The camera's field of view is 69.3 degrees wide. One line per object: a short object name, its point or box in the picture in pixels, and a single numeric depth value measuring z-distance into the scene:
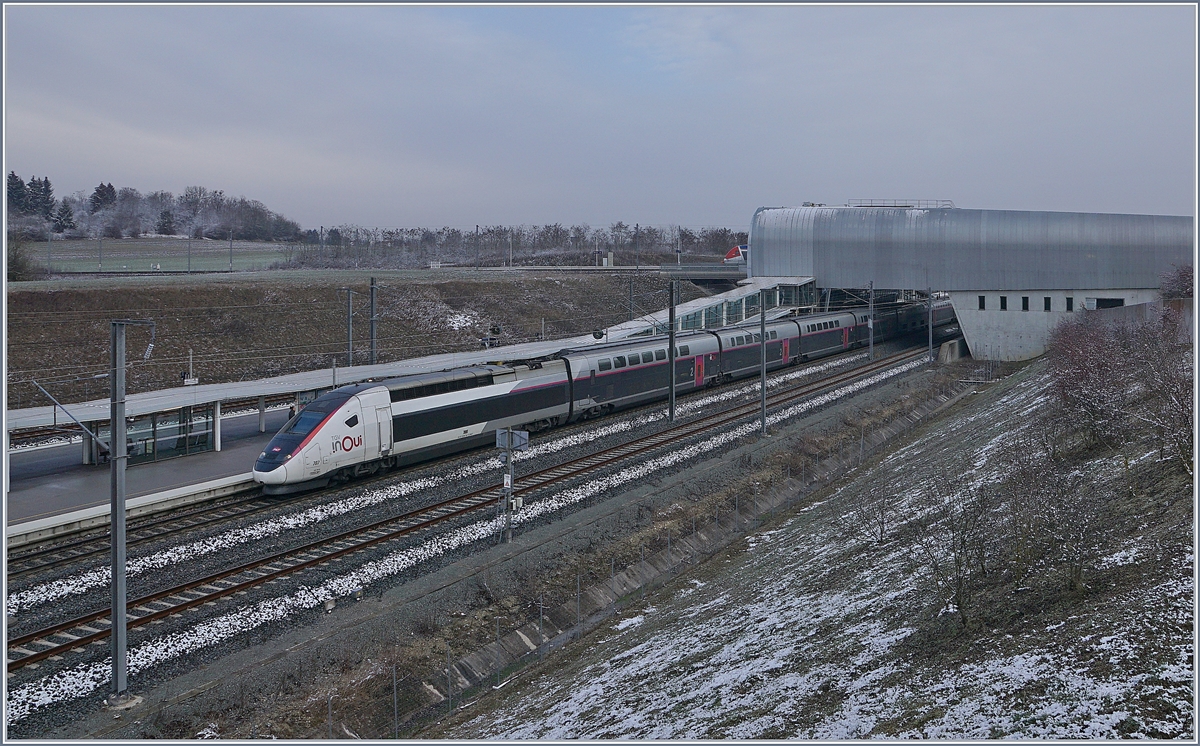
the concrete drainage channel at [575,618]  16.06
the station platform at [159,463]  24.09
